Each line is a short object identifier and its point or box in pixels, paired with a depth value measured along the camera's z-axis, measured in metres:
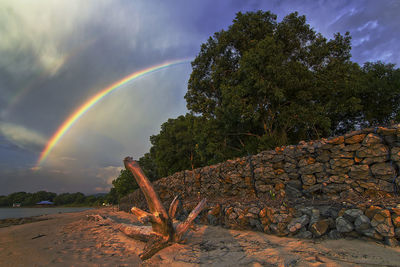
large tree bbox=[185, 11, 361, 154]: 10.93
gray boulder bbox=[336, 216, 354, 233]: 3.50
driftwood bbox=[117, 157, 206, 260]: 3.81
